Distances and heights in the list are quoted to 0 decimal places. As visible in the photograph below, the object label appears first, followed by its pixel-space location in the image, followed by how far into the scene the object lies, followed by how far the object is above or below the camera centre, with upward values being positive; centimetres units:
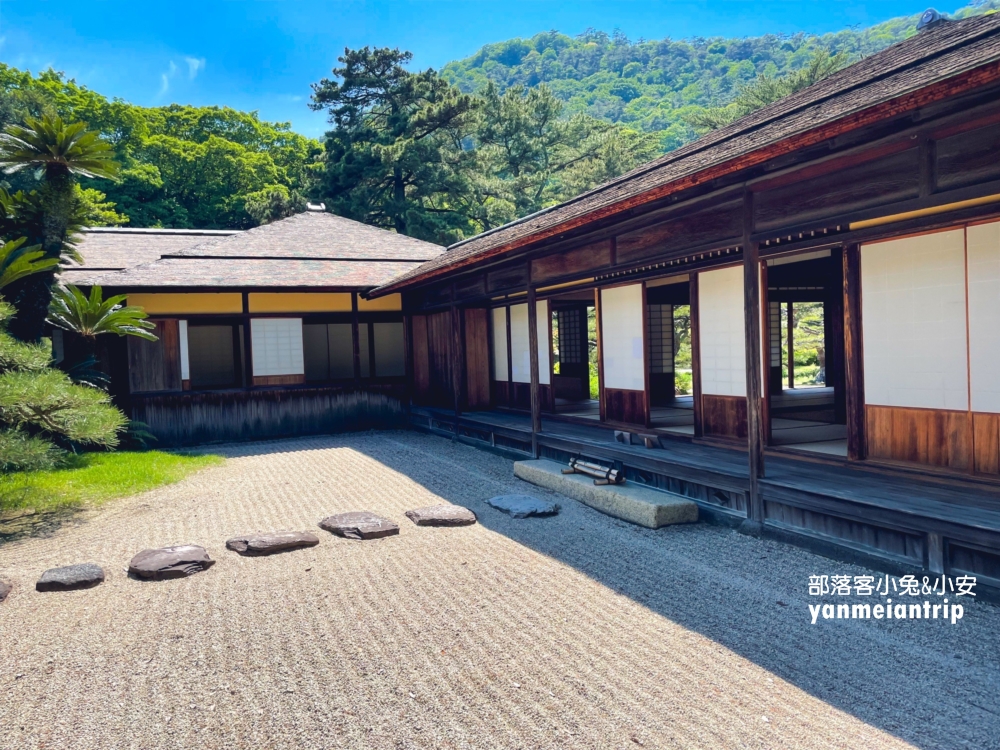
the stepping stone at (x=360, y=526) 597 -141
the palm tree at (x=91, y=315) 970 +92
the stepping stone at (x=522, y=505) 649 -139
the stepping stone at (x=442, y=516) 632 -141
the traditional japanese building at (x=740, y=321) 434 +50
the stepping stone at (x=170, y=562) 504 -142
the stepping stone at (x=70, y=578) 488 -145
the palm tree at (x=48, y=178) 729 +232
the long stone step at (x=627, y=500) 590 -130
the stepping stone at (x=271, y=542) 559 -143
